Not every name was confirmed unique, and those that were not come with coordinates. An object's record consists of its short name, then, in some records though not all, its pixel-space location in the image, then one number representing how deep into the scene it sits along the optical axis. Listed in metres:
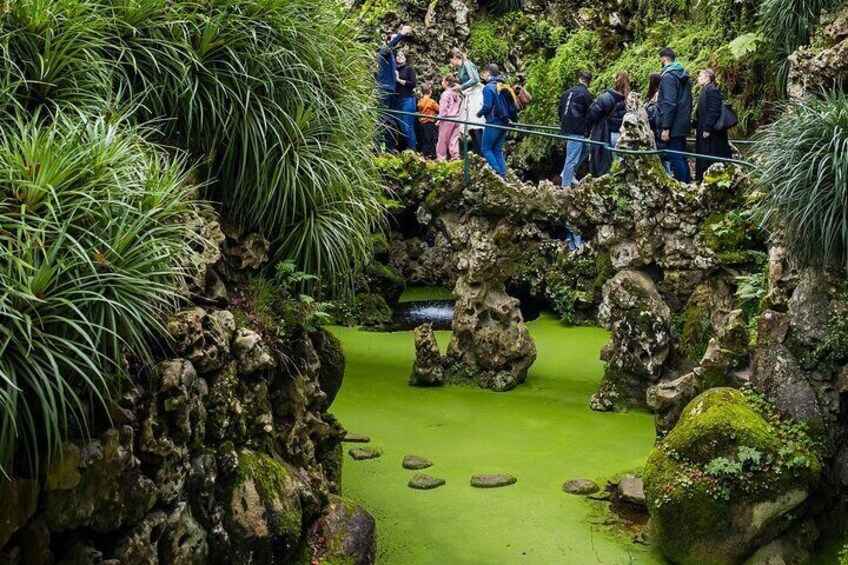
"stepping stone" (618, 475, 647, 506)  7.79
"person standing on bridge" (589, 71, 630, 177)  11.84
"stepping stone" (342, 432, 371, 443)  9.23
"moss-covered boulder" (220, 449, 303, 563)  5.56
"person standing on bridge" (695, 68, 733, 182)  10.85
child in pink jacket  13.70
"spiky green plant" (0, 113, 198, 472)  4.20
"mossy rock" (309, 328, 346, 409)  7.56
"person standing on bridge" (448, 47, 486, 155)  13.21
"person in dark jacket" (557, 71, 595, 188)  12.13
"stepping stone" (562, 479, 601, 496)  8.08
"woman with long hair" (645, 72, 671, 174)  11.49
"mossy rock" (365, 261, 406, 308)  14.30
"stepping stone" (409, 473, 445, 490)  8.18
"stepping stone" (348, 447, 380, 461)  8.80
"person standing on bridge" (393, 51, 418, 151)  13.06
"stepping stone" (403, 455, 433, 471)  8.61
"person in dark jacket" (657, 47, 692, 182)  11.19
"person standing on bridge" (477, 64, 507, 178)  12.40
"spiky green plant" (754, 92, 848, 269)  7.21
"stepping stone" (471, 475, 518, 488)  8.22
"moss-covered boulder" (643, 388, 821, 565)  6.84
